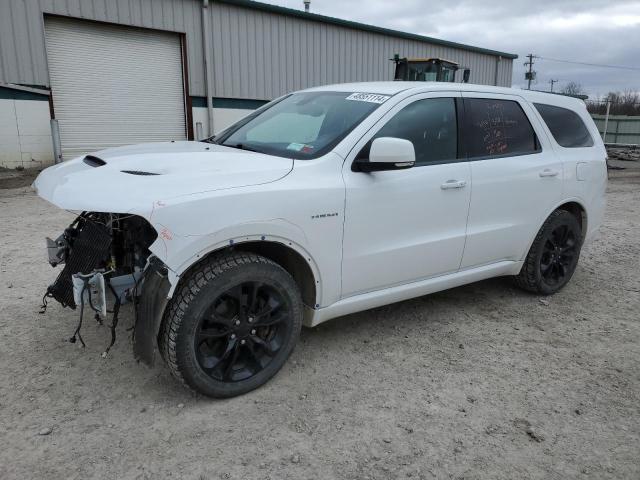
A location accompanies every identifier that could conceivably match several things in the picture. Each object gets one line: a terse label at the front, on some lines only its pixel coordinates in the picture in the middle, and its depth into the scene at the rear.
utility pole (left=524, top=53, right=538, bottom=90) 48.66
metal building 12.54
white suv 2.74
